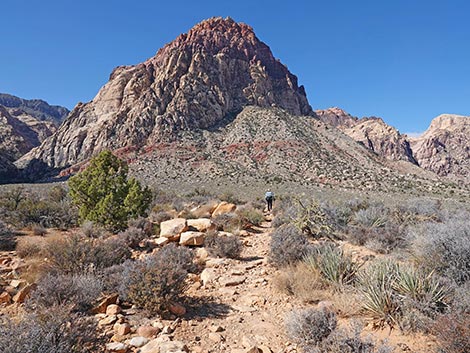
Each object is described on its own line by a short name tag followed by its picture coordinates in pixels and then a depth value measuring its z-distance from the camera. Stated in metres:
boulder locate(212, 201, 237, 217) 12.59
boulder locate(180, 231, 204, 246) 8.20
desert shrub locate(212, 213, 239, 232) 10.47
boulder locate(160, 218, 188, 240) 8.72
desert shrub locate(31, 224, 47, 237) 9.83
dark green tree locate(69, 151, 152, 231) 10.48
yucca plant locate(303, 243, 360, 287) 5.23
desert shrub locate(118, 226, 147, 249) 8.35
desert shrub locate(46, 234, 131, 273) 5.64
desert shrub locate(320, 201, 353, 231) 10.45
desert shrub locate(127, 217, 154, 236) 9.80
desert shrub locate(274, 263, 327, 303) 4.94
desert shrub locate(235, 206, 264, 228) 11.22
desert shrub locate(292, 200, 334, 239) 9.57
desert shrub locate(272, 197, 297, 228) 11.30
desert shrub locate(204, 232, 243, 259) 7.50
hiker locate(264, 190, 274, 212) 16.50
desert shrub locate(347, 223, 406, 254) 7.82
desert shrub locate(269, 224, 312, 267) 6.53
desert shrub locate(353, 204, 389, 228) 10.03
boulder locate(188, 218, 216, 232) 9.09
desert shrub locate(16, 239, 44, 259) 7.11
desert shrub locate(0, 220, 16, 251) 7.89
